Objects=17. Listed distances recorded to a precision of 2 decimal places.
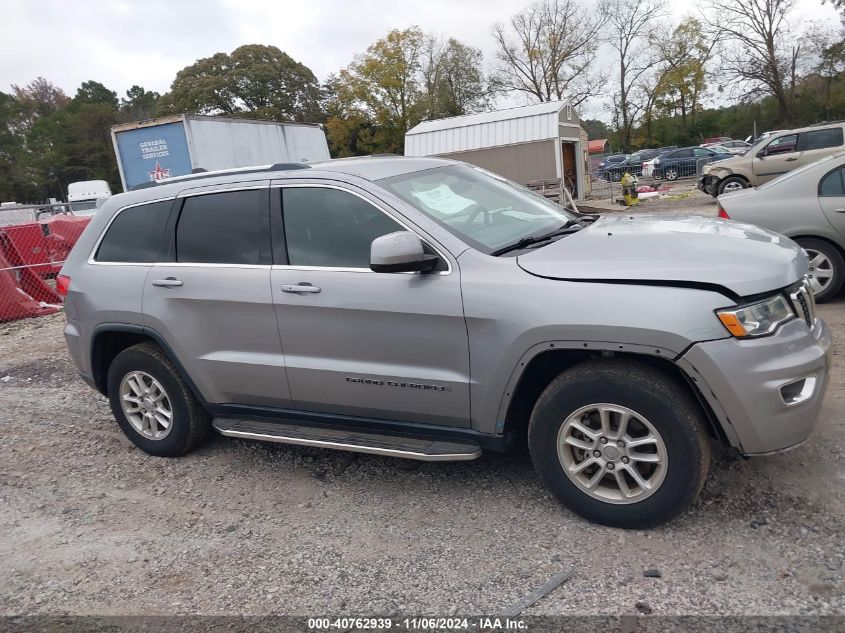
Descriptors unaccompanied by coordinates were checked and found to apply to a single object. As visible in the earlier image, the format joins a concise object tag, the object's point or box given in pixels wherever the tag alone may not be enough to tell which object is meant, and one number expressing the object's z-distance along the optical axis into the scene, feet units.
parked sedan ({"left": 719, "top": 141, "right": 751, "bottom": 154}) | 113.74
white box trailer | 49.24
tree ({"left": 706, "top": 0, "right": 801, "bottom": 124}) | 136.77
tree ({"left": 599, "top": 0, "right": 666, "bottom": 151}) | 175.01
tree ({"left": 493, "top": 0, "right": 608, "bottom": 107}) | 168.45
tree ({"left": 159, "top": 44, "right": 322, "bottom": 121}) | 174.60
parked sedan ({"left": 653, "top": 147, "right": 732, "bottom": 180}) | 99.79
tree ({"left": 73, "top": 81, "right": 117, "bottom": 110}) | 251.39
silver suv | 9.33
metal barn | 74.33
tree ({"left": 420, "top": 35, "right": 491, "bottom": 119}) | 157.38
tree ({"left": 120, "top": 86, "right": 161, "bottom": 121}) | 238.37
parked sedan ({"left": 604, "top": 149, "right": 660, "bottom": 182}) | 118.70
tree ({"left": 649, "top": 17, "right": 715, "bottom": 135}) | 172.45
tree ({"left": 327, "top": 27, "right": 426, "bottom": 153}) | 152.66
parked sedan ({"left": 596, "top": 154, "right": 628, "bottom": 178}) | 133.30
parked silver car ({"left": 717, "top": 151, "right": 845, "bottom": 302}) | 20.57
